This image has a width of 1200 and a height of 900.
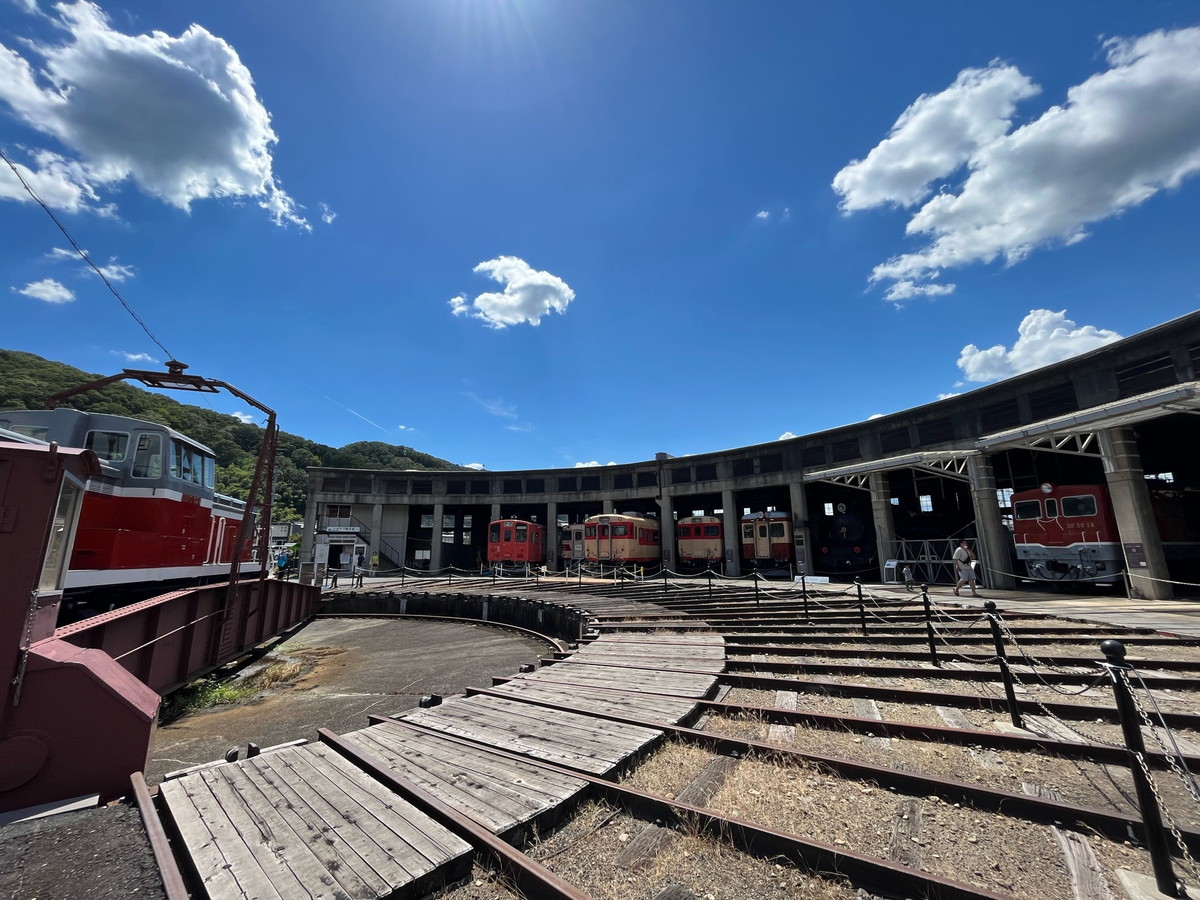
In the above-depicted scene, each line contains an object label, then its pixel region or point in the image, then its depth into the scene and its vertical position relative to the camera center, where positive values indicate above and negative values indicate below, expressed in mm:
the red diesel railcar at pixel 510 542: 31922 +495
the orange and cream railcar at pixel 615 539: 29438 +600
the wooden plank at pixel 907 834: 2943 -1900
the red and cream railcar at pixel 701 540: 30203 +507
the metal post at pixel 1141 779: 2525 -1253
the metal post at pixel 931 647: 6914 -1421
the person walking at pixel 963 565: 14117 -560
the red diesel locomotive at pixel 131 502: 8289 +978
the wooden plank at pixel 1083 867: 2578 -1834
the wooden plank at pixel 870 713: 4730 -1901
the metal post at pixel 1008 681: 4914 -1383
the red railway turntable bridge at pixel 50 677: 3410 -930
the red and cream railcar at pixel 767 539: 27247 +492
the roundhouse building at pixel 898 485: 14273 +3411
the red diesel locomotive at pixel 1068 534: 14945 +373
